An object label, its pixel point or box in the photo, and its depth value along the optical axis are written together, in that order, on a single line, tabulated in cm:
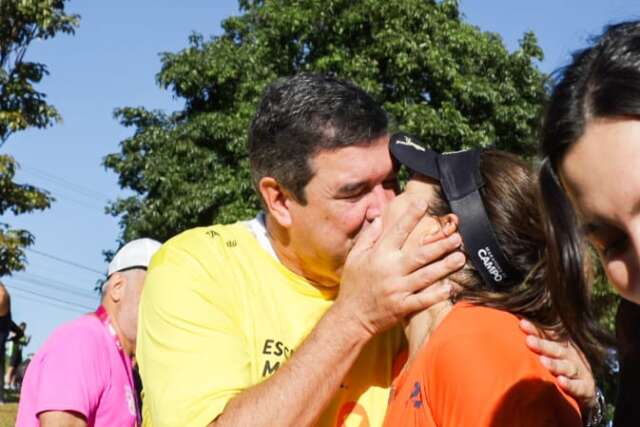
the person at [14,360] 2505
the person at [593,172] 171
